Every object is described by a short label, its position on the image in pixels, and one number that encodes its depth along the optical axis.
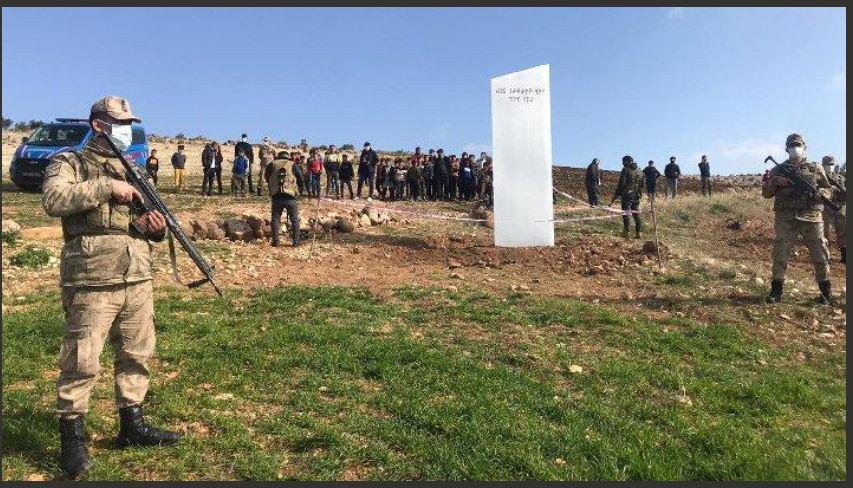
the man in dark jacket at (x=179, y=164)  17.84
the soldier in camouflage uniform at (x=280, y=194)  10.55
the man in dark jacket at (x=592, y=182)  17.89
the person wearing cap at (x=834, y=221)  10.90
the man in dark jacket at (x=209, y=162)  17.16
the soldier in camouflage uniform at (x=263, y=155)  17.62
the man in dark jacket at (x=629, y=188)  13.09
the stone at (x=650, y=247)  10.59
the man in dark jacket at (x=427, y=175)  20.08
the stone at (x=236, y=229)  11.23
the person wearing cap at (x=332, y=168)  18.81
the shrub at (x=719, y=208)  19.72
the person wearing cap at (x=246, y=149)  17.78
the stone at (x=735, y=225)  16.53
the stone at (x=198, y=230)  10.93
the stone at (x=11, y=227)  9.42
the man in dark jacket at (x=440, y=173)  19.81
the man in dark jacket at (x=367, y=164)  18.81
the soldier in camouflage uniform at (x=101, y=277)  3.30
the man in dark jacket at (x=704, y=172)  23.68
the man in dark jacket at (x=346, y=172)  18.42
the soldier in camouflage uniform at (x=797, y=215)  7.33
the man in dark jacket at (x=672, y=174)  23.08
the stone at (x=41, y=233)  9.61
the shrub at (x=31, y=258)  8.35
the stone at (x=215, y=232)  10.99
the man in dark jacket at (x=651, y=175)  20.04
